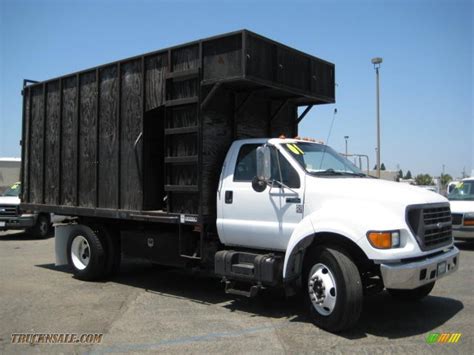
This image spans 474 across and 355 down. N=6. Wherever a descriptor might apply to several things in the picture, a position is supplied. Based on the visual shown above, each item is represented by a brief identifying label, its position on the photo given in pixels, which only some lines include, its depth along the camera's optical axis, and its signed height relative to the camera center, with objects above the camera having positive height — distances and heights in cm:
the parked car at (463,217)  1270 -70
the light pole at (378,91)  2273 +470
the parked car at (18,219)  1633 -97
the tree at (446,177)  8216 +234
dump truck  572 +6
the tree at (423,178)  8294 +221
